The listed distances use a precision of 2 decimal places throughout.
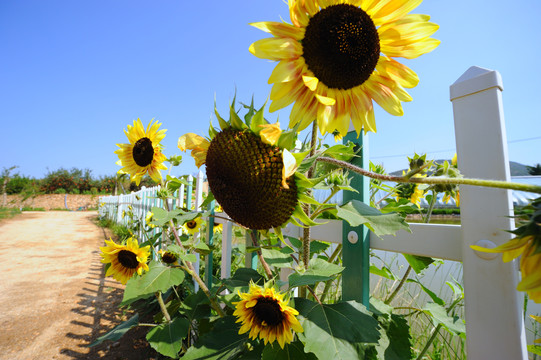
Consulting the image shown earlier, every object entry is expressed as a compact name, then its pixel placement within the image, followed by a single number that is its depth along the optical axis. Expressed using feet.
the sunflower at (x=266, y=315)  2.30
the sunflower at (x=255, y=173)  1.76
